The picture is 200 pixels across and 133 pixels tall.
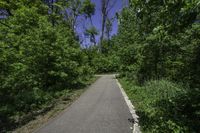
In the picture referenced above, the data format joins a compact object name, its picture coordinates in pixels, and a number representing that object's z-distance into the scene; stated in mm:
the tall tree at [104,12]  47653
